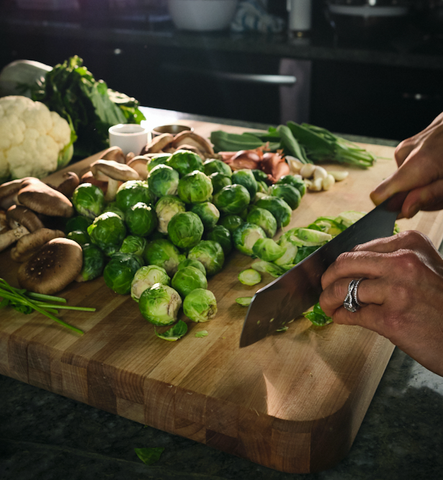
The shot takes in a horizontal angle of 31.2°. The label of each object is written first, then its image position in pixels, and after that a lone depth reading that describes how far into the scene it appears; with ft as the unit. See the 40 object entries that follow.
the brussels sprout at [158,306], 2.17
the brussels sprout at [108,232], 2.44
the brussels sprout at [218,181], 2.62
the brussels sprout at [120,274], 2.31
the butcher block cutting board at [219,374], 1.91
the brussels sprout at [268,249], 2.42
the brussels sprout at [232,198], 2.57
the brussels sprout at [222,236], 2.50
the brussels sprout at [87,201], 2.60
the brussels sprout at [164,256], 2.42
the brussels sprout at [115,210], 2.52
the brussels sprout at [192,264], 2.33
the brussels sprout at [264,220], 2.57
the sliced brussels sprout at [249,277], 2.38
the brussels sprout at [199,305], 2.19
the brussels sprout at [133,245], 2.44
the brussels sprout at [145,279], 2.27
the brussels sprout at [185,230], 2.40
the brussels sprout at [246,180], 2.67
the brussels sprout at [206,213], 2.51
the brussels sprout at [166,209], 2.49
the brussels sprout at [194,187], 2.49
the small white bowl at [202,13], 5.92
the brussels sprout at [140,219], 2.45
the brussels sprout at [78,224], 2.56
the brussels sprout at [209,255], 2.39
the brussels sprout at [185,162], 2.59
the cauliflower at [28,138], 3.13
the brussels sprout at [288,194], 2.78
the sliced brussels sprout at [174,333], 2.14
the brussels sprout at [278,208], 2.64
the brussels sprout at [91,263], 2.39
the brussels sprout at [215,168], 2.70
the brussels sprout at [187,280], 2.27
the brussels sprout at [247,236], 2.49
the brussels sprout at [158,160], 2.69
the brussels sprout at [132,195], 2.53
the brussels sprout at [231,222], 2.57
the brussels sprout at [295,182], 2.86
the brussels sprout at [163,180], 2.52
